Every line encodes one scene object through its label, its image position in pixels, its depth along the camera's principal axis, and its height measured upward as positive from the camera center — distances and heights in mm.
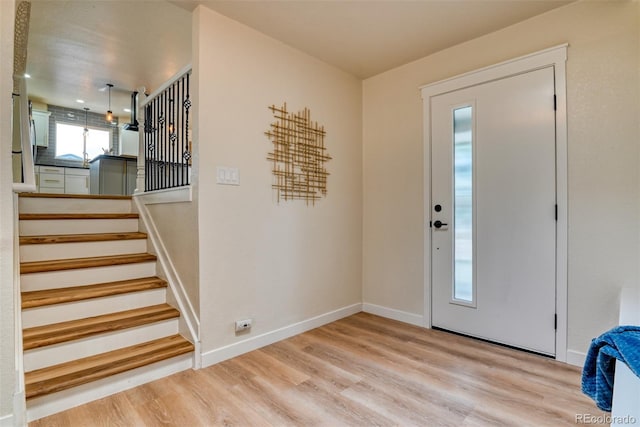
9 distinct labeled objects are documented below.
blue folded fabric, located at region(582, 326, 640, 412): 942 -478
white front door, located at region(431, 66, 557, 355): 2330 +2
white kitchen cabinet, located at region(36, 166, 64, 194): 5543 +571
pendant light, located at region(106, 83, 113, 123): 5355 +1597
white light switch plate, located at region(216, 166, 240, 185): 2312 +263
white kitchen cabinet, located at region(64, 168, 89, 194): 5801 +565
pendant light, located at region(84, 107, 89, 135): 6328 +1784
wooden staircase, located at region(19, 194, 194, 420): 1768 -675
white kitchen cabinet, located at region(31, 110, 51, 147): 5668 +1528
